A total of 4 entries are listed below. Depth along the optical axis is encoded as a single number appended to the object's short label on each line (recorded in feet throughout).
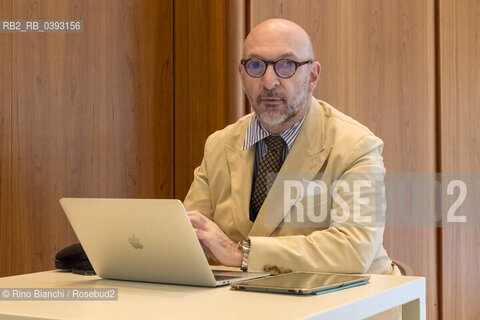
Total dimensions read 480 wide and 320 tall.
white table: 4.09
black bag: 6.17
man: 6.31
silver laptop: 4.96
